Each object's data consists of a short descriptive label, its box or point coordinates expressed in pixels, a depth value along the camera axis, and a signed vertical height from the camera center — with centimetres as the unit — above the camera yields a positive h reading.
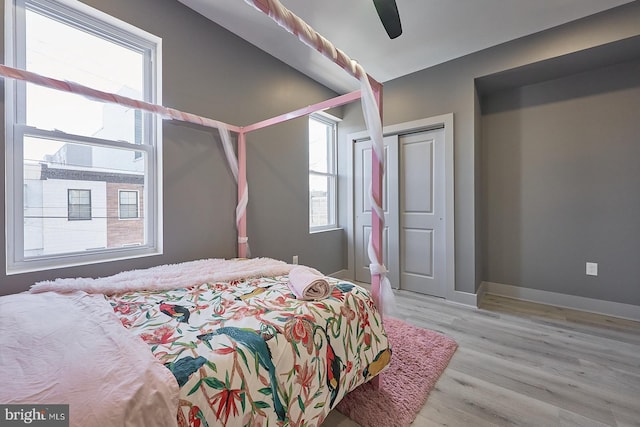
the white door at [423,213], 309 -1
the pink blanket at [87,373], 62 -42
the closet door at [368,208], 341 +6
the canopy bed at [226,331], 74 -44
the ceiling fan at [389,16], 154 +123
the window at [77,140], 155 +50
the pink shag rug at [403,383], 137 -104
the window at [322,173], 355 +56
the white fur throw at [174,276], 138 -39
